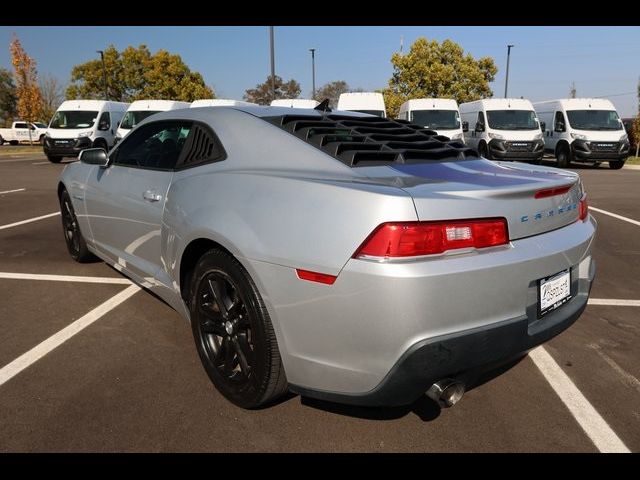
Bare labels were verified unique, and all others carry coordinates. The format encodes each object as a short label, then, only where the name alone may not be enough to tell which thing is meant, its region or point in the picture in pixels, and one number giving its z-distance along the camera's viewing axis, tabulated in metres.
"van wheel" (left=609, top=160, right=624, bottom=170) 17.03
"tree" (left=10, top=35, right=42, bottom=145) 32.69
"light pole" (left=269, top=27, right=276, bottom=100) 18.09
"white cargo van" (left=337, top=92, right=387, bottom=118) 16.78
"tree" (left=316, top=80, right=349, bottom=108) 60.93
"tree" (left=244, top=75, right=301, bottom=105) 58.91
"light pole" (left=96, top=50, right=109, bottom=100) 36.23
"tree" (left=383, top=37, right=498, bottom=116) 32.53
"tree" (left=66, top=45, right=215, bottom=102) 40.06
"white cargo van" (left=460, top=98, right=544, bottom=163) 16.42
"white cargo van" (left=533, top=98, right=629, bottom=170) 16.27
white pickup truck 36.62
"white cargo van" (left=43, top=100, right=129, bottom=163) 18.33
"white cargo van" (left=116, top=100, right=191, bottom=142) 18.61
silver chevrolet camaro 1.83
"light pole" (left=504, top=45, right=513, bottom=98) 37.00
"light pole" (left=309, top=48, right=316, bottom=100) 42.01
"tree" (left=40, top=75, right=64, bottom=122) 47.43
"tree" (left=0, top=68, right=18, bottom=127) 52.94
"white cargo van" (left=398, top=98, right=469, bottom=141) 16.30
